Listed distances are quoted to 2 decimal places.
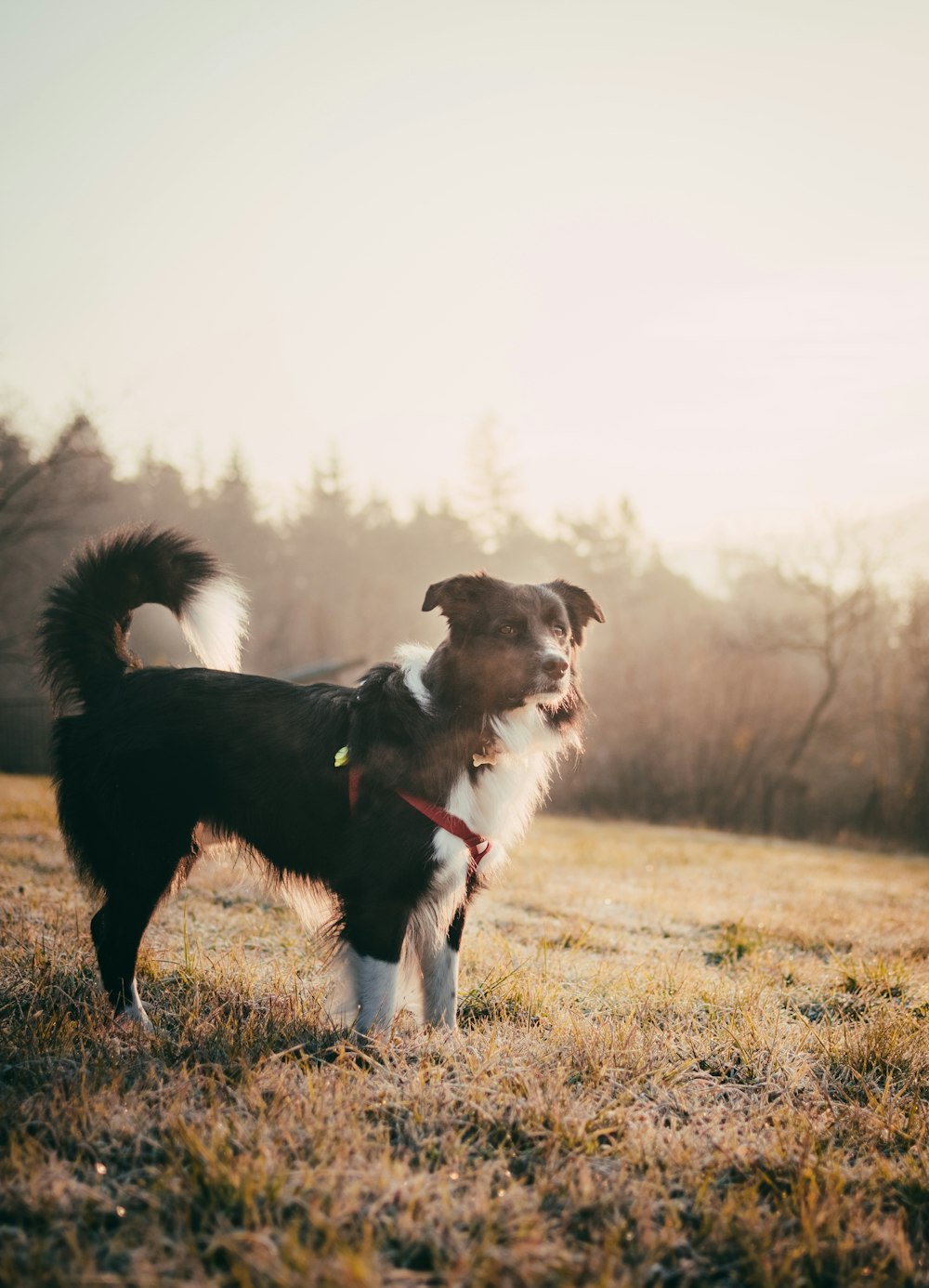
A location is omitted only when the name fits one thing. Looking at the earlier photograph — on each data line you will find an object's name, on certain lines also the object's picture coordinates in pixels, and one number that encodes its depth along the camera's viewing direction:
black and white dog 3.20
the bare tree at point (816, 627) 24.09
